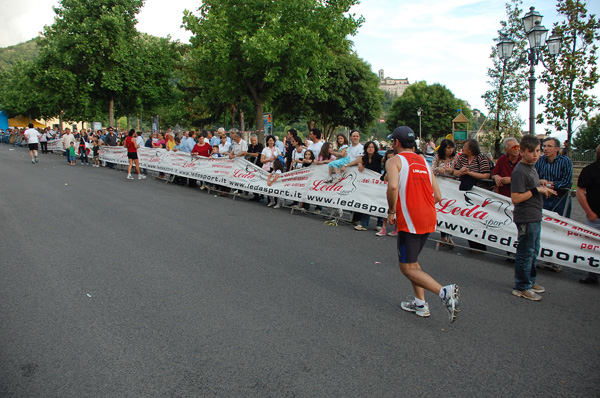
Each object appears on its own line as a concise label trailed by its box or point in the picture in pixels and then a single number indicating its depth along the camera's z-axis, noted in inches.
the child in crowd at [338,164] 386.3
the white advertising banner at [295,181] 363.6
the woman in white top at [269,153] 476.4
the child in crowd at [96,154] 925.1
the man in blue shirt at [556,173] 253.6
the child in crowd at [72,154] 906.1
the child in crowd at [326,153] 408.0
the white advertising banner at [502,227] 239.9
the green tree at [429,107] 2901.1
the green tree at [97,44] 1264.8
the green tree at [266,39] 1020.5
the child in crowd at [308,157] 439.8
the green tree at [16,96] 2400.3
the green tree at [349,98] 1830.7
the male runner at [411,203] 175.6
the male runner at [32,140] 909.2
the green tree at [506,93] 775.7
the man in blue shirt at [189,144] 636.7
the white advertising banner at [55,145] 1272.1
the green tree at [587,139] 2167.7
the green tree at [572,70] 628.4
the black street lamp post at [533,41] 487.8
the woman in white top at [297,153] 453.4
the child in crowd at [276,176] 458.6
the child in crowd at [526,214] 205.5
